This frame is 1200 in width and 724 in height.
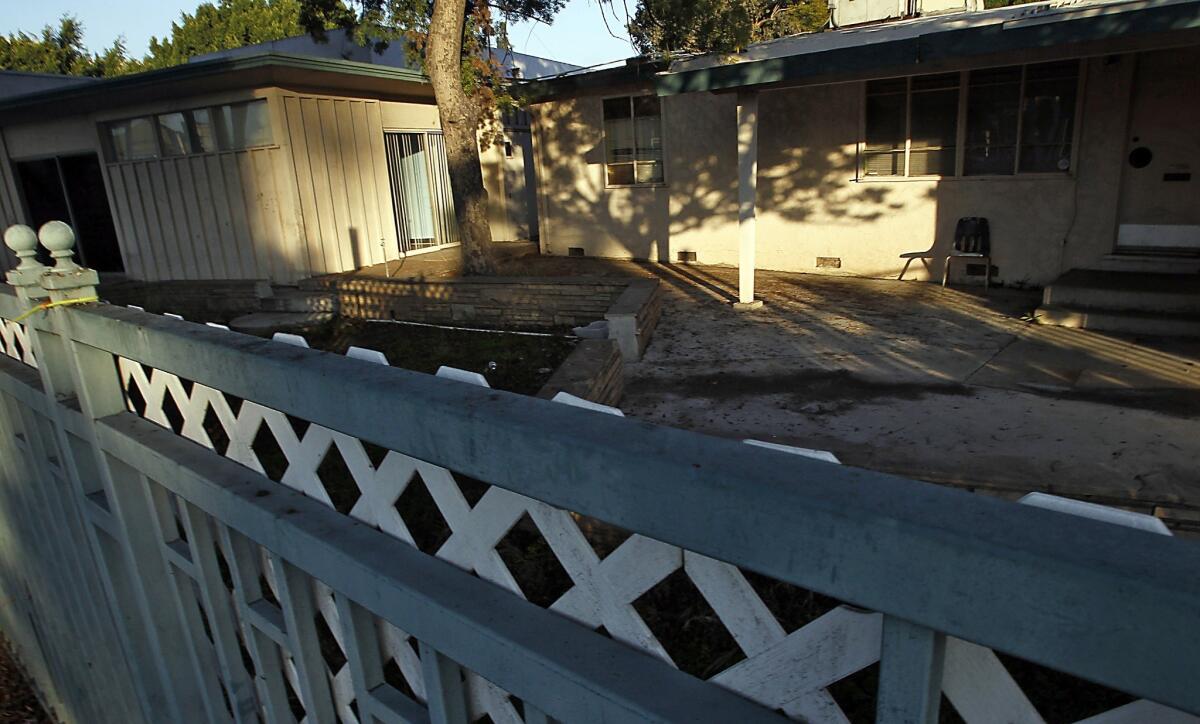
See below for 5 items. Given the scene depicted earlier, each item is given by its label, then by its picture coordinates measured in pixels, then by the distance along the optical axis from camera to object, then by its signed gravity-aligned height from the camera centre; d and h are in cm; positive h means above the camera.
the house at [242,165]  1083 +46
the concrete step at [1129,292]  751 -159
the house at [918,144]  775 +8
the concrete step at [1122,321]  723 -182
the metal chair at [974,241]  969 -122
